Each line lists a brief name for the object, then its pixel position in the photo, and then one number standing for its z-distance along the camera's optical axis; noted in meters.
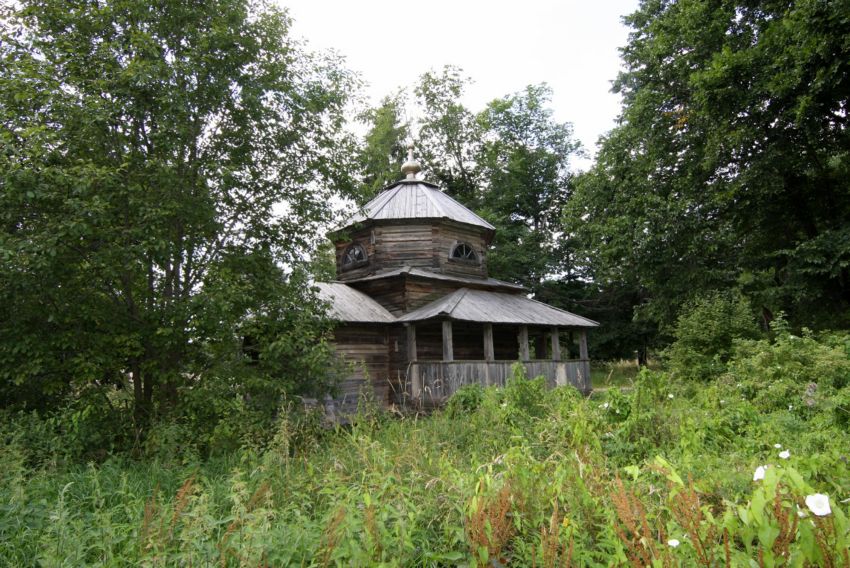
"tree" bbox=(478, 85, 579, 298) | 28.42
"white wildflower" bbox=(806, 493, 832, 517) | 1.77
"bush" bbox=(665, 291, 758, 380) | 13.96
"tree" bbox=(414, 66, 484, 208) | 31.20
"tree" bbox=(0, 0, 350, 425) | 5.95
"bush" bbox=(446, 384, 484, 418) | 8.50
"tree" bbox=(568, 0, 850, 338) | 12.49
